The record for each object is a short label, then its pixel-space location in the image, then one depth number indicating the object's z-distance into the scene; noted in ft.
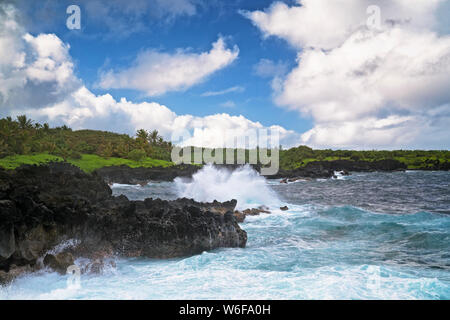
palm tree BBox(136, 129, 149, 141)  311.27
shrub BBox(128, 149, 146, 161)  257.55
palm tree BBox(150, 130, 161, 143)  377.30
